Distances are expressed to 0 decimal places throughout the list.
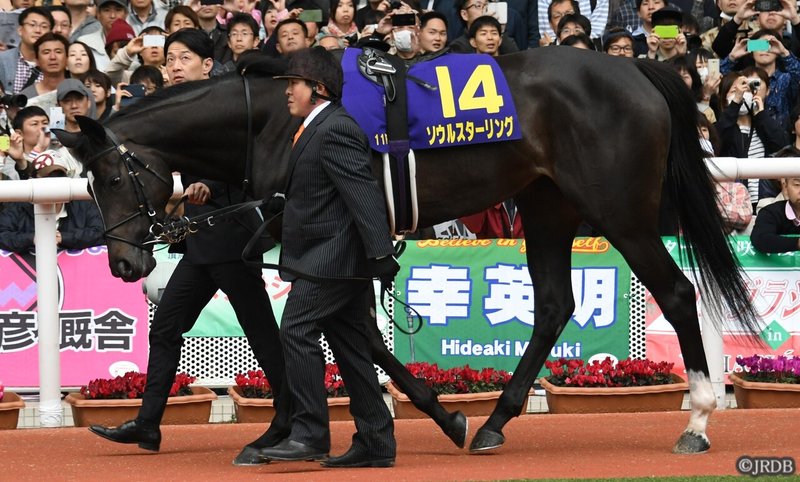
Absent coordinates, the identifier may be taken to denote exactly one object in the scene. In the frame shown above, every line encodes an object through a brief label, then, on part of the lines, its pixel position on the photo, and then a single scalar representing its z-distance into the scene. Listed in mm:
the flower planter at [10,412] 13495
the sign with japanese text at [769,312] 15178
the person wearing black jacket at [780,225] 15223
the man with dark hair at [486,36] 20292
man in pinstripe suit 10265
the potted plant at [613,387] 14080
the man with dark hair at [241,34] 20994
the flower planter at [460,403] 13871
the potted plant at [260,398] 13871
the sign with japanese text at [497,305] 15103
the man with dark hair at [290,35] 20255
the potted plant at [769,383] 14170
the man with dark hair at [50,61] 20247
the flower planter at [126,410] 13565
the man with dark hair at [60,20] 22248
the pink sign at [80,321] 14984
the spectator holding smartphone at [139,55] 20829
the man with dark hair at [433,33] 20680
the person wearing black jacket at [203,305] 11617
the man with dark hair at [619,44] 20591
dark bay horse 11303
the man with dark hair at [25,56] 21322
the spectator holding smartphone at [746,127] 19829
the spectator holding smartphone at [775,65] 21367
